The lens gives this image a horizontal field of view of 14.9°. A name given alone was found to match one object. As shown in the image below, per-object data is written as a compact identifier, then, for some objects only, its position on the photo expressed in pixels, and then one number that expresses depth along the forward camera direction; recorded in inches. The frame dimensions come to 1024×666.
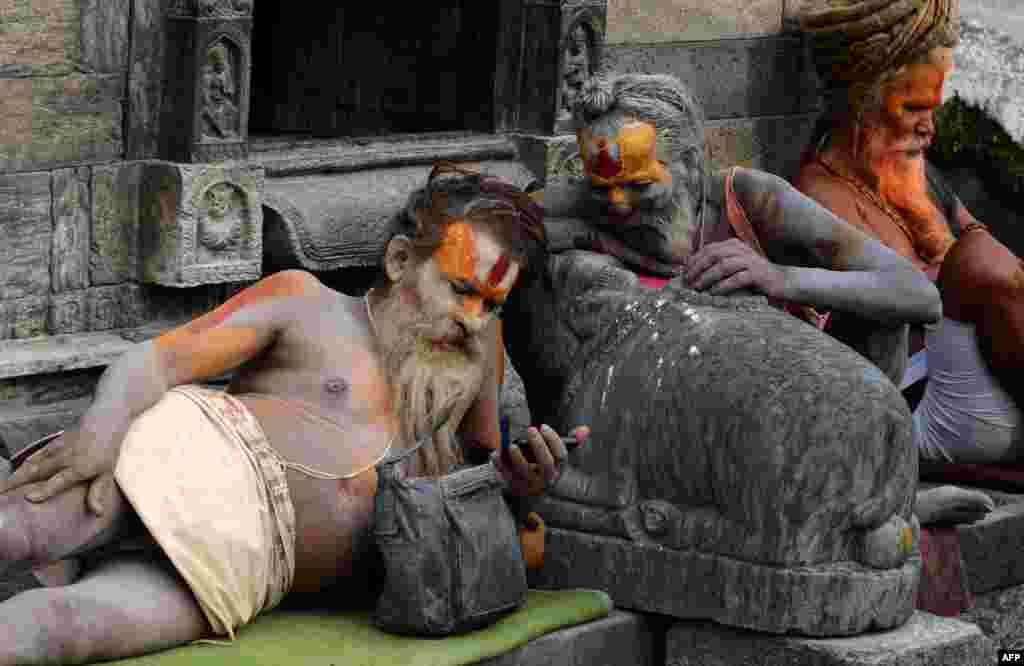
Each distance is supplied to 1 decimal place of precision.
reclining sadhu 313.1
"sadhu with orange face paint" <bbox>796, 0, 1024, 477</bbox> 447.4
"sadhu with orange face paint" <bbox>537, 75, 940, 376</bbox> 372.4
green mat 314.7
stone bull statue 341.8
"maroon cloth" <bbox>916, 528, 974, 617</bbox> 404.4
